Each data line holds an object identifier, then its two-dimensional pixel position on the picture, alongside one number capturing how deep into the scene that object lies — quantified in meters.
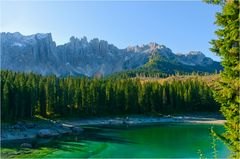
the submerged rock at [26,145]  60.62
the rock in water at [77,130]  85.77
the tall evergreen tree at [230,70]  18.45
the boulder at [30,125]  83.86
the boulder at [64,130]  83.24
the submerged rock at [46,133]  76.47
